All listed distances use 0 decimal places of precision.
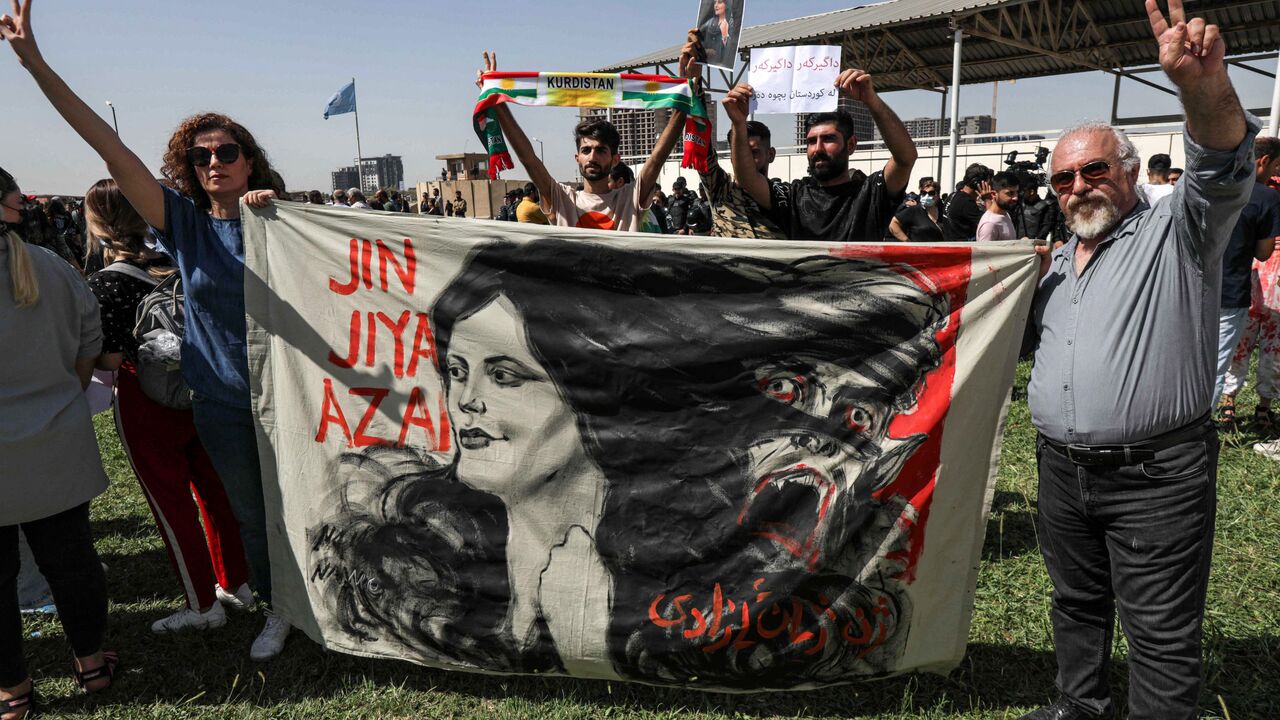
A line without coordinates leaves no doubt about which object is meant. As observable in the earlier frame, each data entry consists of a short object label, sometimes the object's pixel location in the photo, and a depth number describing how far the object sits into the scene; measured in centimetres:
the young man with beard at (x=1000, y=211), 592
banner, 242
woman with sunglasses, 275
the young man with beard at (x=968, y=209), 728
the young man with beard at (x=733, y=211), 316
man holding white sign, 292
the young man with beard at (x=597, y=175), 354
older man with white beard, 202
